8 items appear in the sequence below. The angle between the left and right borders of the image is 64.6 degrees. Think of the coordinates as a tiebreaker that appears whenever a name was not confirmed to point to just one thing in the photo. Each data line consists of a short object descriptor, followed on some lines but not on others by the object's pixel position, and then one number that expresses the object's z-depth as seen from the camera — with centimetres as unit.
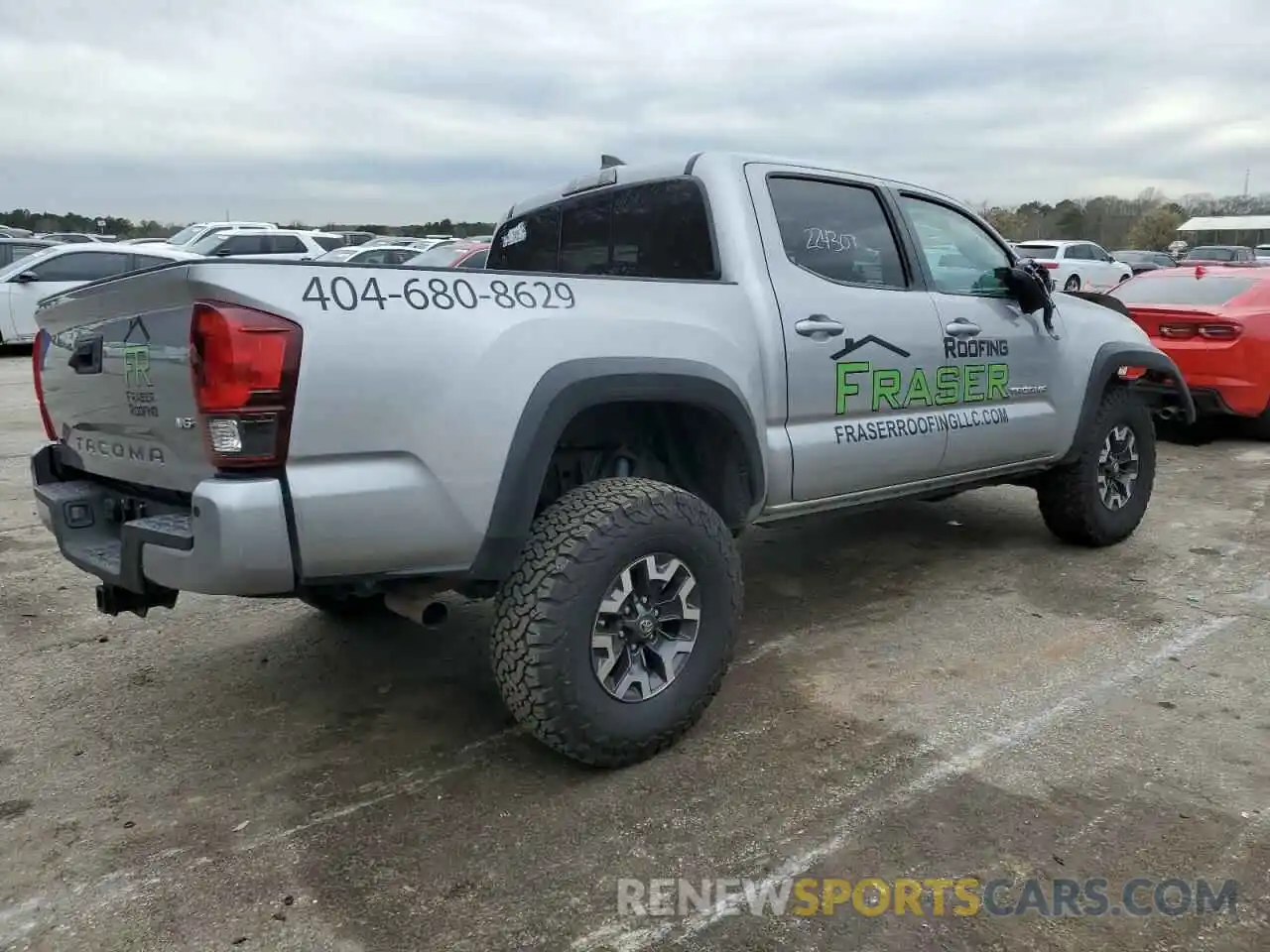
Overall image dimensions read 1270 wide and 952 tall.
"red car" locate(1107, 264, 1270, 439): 812
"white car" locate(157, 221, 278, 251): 2331
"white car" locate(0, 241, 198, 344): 1345
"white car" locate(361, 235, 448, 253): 2239
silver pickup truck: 248
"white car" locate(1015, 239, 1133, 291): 2181
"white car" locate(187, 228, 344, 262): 1842
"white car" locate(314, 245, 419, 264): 1760
